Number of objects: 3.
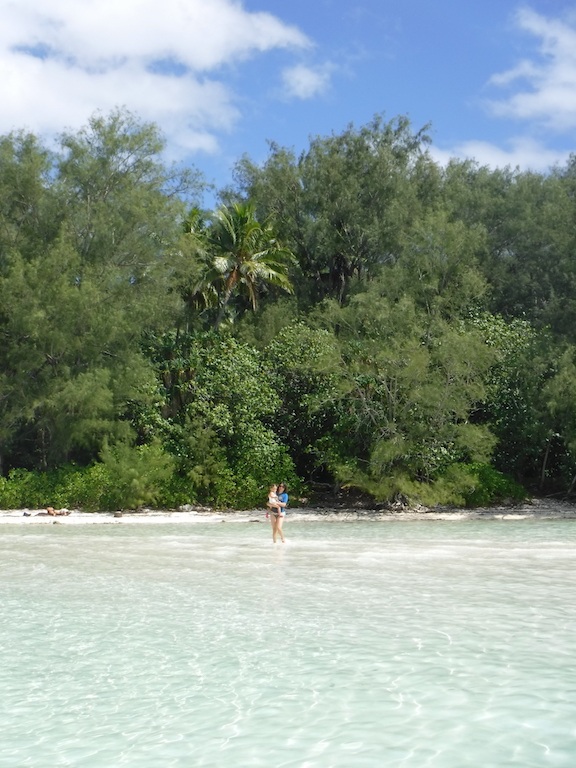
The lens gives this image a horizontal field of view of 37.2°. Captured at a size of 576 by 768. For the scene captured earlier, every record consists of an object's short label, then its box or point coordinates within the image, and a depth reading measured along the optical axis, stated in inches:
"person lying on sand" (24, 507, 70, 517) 1166.6
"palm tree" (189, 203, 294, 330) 1486.2
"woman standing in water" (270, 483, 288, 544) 828.6
